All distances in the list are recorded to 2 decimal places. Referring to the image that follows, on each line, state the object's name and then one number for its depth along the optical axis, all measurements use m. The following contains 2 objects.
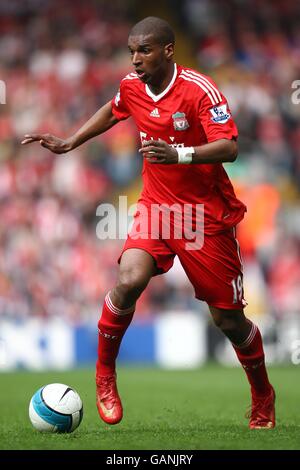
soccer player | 11.70
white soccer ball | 11.59
